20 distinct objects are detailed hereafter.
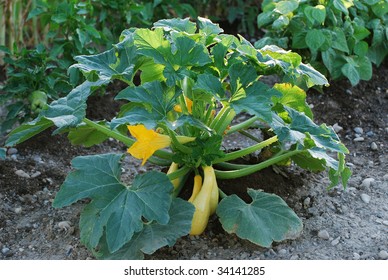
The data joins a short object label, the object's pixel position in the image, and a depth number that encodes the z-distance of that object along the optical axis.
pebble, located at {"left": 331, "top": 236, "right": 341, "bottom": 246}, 3.33
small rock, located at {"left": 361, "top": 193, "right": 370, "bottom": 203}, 3.68
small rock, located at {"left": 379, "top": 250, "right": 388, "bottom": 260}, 3.22
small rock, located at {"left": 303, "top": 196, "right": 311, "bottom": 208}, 3.61
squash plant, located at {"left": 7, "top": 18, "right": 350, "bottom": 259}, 3.03
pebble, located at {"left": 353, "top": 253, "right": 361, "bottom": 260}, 3.23
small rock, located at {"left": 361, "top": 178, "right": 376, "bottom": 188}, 3.81
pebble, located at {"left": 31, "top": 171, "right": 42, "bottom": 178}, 3.94
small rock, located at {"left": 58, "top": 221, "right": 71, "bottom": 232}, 3.50
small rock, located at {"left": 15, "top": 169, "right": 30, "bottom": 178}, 3.92
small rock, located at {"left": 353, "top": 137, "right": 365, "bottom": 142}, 4.34
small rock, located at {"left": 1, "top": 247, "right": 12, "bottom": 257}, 3.37
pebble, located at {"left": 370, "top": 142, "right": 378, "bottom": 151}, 4.25
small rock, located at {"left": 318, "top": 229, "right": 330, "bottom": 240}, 3.38
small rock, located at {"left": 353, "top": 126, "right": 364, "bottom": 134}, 4.43
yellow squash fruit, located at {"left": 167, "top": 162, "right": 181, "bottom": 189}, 3.43
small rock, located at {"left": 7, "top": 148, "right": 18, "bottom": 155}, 4.12
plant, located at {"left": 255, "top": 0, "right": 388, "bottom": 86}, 4.43
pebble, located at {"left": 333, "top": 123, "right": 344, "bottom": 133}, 4.42
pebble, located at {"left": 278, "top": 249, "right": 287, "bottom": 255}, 3.25
